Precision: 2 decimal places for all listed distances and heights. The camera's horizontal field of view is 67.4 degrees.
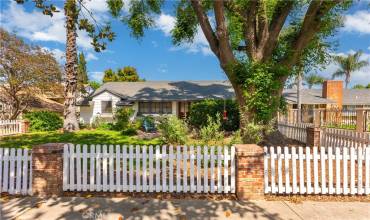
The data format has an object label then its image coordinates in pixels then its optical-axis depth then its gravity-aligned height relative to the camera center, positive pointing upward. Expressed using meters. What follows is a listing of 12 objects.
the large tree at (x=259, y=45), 9.93 +2.63
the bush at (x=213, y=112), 18.72 +0.09
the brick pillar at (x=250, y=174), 5.71 -1.25
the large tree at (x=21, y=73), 21.92 +3.30
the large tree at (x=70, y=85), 18.83 +1.94
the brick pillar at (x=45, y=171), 5.80 -1.22
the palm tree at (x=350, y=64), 50.47 +9.09
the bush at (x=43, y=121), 20.59 -0.59
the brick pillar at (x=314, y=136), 11.09 -0.92
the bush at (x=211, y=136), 9.59 -0.79
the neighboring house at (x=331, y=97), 33.62 +2.26
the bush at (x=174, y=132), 11.20 -0.76
